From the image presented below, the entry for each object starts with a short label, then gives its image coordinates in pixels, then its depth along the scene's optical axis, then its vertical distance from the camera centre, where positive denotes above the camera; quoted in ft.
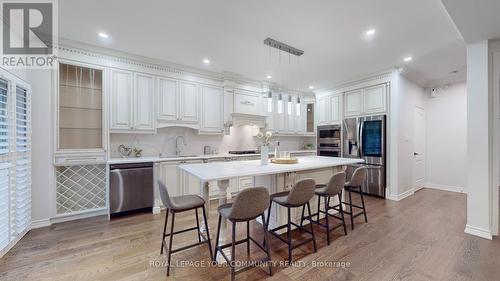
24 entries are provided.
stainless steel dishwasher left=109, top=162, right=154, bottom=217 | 10.48 -2.63
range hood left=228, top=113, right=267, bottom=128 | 15.65 +1.65
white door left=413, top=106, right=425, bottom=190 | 15.85 -0.61
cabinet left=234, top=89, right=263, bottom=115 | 15.76 +3.09
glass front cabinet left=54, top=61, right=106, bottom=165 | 10.28 +1.42
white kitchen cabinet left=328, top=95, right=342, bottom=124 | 17.11 +2.66
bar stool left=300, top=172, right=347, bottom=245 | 8.07 -2.00
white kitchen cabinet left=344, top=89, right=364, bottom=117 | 15.53 +2.97
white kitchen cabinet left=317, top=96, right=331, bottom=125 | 18.15 +2.84
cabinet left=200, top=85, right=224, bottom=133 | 14.37 +2.30
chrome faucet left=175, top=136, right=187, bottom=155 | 14.01 -0.45
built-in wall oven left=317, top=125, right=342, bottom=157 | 17.04 -0.11
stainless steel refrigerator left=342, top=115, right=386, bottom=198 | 14.05 -0.54
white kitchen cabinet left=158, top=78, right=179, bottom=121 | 12.69 +2.65
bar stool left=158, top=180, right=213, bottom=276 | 6.26 -2.18
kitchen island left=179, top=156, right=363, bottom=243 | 6.85 -1.18
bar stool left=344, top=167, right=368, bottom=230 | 9.41 -1.88
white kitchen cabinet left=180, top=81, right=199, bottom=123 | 13.50 +2.60
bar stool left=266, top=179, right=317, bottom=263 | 6.79 -1.98
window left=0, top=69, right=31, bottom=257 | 7.20 -0.79
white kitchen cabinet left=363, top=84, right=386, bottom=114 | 14.20 +3.01
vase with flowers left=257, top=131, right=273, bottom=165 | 8.97 -0.38
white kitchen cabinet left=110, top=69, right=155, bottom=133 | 11.33 +2.23
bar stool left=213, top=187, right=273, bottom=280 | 5.63 -1.96
